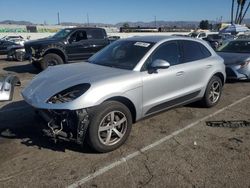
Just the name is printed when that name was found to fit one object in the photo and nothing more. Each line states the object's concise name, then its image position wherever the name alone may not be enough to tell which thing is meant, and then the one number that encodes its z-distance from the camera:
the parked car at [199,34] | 20.52
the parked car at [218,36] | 19.79
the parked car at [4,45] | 14.26
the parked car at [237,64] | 6.20
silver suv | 2.66
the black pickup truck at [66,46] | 7.78
